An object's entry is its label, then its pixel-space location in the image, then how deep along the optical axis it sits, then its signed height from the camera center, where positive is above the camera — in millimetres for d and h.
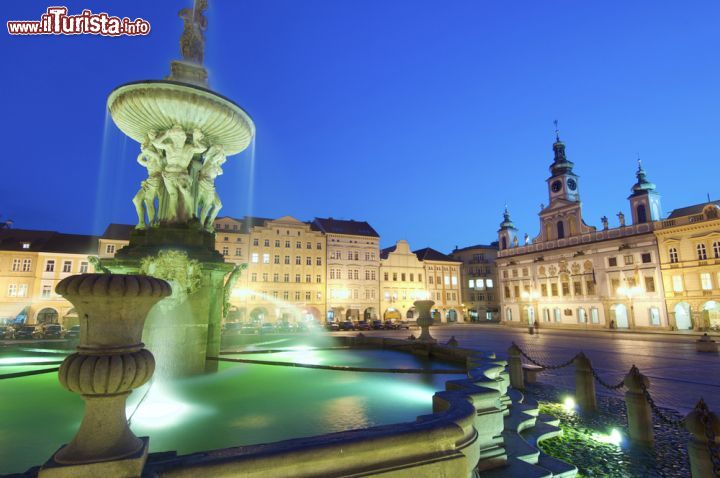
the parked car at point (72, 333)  18672 -1125
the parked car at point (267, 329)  28289 -1605
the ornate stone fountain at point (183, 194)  7117 +2524
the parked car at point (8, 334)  21953 -1293
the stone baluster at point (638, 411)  5988 -1724
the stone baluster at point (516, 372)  9672 -1723
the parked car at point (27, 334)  21892 -1344
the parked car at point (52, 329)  26366 -1280
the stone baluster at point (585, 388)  7957 -1792
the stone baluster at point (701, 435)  4035 -1429
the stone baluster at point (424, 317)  13861 -451
